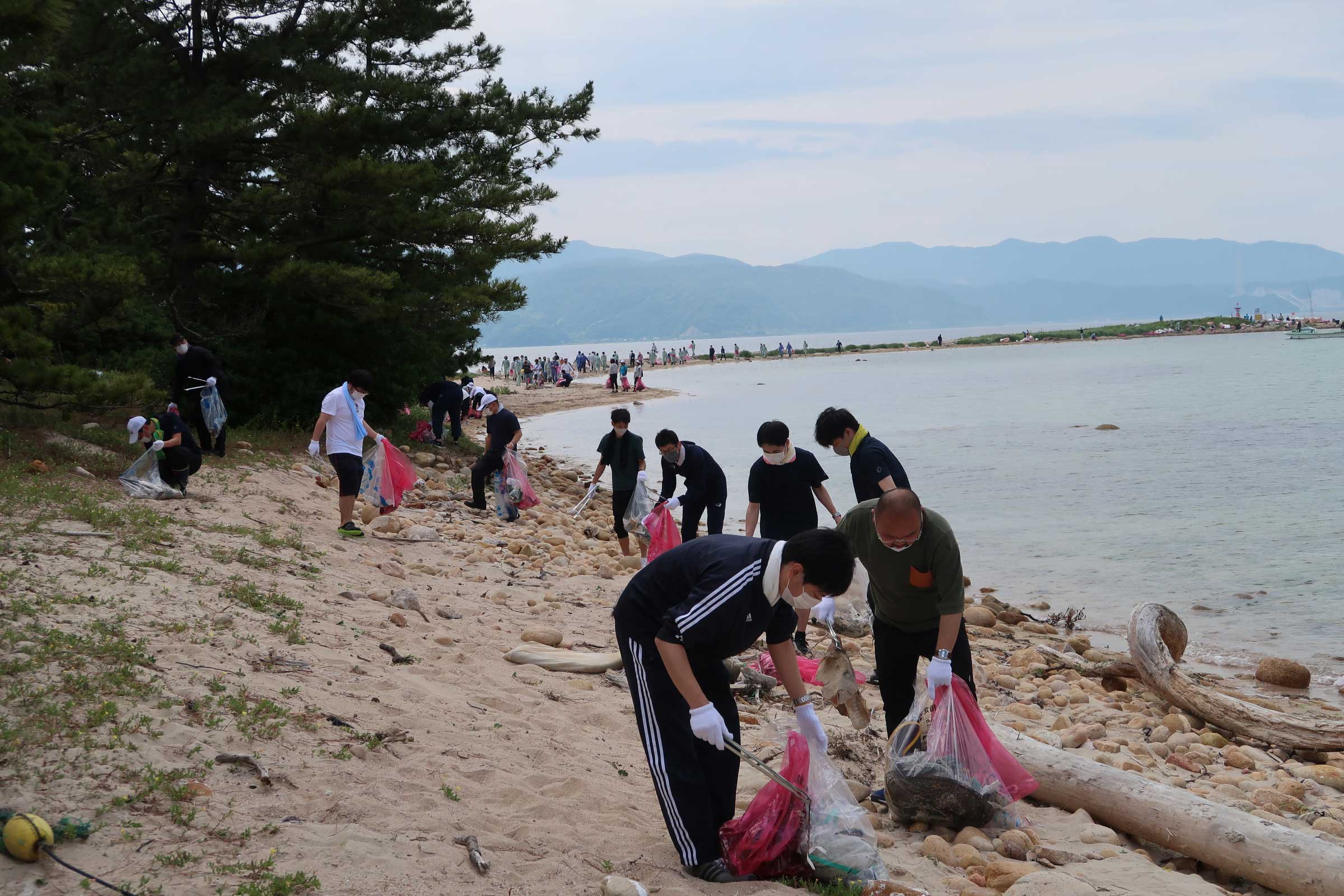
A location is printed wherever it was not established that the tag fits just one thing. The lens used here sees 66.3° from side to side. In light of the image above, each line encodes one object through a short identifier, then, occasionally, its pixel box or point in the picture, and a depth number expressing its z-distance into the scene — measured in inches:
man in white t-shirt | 369.4
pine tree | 554.9
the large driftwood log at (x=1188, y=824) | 170.7
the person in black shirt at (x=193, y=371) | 484.4
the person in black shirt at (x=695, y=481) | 360.5
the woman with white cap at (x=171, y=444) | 365.1
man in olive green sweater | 175.5
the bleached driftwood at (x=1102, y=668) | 318.7
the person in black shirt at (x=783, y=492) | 294.7
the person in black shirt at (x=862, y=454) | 241.6
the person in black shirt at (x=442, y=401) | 716.0
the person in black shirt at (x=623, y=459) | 426.9
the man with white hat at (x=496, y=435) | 480.1
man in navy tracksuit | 138.2
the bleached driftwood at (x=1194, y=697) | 258.4
